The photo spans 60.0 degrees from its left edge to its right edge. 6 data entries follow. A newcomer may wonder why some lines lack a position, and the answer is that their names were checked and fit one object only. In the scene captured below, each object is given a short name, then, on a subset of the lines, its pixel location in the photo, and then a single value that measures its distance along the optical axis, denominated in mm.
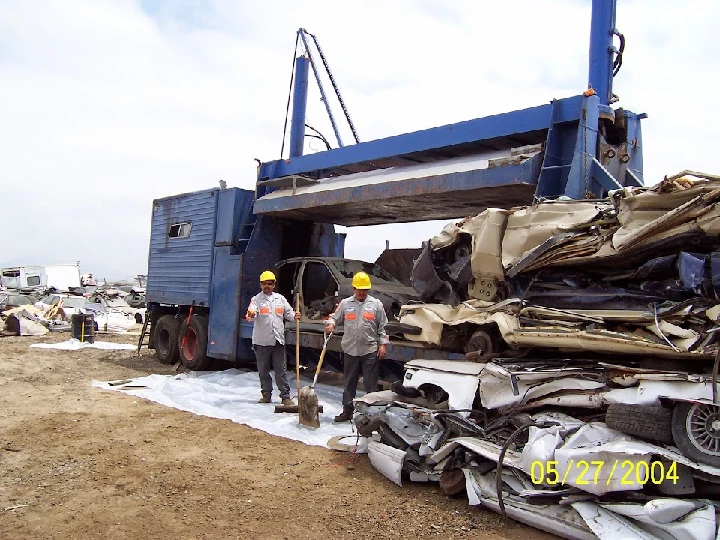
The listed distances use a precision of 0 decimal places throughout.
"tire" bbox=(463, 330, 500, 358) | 5094
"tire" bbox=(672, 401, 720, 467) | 3467
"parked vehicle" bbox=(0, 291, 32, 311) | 23484
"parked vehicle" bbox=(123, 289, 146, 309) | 26625
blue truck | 6000
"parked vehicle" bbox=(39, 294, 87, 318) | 20547
